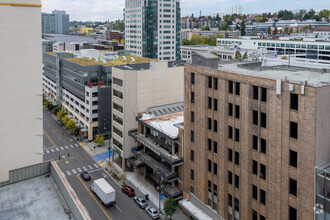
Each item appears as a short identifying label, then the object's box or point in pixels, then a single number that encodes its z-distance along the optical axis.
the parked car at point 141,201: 58.26
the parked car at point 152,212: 54.80
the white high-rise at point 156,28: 164.00
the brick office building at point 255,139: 34.81
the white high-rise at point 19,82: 21.28
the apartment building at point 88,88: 94.38
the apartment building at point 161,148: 58.38
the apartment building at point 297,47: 147.66
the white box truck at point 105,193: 57.67
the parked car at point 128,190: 62.66
